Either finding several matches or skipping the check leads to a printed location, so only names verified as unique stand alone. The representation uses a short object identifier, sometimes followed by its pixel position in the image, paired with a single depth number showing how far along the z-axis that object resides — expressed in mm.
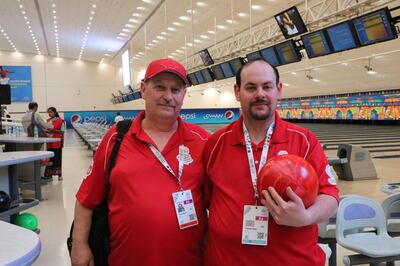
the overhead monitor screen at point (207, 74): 15016
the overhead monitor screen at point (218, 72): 13888
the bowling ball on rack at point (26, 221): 4066
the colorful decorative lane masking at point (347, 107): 19438
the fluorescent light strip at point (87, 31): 17625
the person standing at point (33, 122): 7934
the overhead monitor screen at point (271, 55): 10356
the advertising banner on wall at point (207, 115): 24625
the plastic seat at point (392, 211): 3295
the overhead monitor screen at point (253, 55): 11246
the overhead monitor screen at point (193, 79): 16283
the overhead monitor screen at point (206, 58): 14945
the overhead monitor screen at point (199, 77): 15734
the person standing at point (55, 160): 8086
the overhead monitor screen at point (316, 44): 8570
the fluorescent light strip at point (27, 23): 17905
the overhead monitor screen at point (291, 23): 9320
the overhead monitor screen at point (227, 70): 13188
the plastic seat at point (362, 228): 2668
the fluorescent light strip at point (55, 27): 17344
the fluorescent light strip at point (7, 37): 23409
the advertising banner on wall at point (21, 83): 30203
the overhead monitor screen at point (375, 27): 6953
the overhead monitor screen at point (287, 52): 9748
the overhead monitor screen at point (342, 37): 7750
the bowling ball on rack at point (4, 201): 3693
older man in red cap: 1748
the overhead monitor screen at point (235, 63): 12573
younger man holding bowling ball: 1535
